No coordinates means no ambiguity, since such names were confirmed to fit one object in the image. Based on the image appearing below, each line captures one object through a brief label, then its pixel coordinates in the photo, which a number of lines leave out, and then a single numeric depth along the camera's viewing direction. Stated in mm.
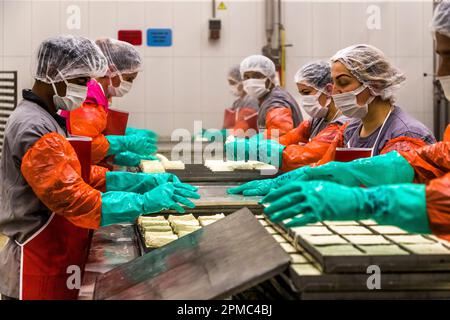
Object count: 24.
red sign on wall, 7809
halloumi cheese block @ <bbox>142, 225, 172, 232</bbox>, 2797
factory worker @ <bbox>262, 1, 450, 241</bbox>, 1686
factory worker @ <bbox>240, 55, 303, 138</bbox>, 5898
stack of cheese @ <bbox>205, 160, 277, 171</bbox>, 4473
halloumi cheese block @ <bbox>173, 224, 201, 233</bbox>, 2830
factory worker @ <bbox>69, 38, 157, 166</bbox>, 4473
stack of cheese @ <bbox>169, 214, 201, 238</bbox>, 2816
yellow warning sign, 7977
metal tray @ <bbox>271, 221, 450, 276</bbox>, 1607
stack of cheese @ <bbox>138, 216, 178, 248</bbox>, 2543
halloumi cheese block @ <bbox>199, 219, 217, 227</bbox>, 2916
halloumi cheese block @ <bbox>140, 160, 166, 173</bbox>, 4362
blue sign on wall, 7883
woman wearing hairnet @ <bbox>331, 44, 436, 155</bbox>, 3318
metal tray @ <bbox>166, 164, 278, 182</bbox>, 4098
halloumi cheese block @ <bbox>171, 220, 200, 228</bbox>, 2892
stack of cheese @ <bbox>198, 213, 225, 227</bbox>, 2941
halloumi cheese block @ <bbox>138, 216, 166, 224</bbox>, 3031
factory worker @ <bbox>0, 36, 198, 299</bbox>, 2393
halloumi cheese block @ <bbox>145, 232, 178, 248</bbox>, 2523
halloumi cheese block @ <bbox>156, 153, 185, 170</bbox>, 4480
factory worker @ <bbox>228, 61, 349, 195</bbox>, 4305
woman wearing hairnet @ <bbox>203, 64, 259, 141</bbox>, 7180
